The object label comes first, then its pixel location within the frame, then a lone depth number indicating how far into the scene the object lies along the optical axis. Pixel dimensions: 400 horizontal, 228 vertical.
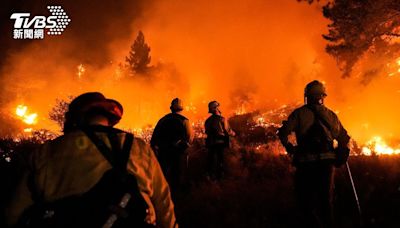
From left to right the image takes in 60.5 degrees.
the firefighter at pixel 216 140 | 9.86
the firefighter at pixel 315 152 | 4.98
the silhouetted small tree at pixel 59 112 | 49.97
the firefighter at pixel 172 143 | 7.93
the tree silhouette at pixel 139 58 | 67.12
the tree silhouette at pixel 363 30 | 14.39
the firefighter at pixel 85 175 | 2.28
